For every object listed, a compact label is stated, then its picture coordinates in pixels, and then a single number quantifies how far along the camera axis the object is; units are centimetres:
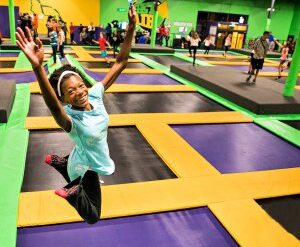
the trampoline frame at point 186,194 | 234
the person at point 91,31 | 1344
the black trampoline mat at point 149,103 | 502
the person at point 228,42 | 1233
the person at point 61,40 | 827
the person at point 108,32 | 1249
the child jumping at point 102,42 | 857
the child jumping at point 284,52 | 823
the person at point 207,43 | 1209
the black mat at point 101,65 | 866
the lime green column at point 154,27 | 1175
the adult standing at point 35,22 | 1257
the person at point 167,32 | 1472
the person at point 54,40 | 740
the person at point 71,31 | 1343
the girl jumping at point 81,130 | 138
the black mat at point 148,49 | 1178
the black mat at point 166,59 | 1022
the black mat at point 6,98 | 401
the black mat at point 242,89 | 535
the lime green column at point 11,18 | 984
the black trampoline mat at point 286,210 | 250
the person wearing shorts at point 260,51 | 641
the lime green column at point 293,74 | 566
